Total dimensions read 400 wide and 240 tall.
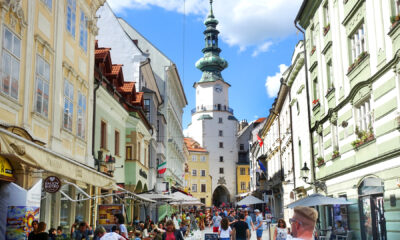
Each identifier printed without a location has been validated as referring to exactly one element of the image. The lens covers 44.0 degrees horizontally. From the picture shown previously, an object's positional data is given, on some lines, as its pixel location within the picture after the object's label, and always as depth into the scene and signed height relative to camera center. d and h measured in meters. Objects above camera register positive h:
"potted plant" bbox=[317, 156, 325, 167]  22.62 +2.25
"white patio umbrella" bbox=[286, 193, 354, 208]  16.89 +0.32
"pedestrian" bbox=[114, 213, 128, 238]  11.57 -0.14
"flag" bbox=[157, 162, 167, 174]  34.11 +2.97
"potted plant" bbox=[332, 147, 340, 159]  19.73 +2.24
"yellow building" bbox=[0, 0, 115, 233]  10.98 +3.24
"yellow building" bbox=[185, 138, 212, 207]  103.94 +7.66
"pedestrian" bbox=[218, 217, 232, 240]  13.84 -0.54
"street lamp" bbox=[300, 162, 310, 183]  23.47 +1.84
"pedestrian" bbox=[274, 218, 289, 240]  15.22 -0.62
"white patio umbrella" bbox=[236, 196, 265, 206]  29.74 +0.63
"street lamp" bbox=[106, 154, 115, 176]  19.51 +1.88
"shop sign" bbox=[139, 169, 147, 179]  28.16 +2.28
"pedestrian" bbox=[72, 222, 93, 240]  13.33 -0.53
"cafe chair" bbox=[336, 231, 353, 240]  17.44 -0.90
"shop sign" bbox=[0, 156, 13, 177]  10.99 +1.04
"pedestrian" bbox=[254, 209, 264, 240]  20.39 -0.65
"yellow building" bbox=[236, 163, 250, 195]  107.16 +7.51
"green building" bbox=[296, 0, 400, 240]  13.84 +3.47
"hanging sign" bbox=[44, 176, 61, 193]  11.36 +0.67
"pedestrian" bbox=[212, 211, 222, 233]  26.39 -0.61
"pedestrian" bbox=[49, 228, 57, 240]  12.81 -0.50
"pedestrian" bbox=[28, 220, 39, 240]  9.62 -0.35
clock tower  105.38 +19.17
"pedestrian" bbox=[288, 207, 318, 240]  3.79 -0.09
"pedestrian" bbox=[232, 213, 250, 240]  13.62 -0.53
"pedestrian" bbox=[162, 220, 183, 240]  11.45 -0.44
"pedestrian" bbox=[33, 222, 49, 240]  9.55 -0.38
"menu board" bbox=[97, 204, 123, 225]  16.05 +0.03
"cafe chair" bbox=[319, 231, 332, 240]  19.00 -0.98
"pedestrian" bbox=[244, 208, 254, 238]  19.40 -0.27
